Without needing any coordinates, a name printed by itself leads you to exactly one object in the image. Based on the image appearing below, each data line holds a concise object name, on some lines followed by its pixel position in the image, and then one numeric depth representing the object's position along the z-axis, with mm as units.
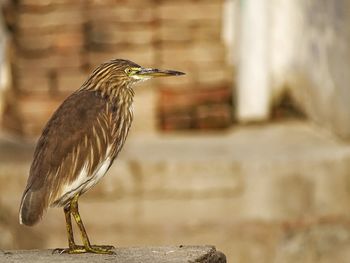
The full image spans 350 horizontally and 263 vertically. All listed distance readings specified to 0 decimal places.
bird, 11648
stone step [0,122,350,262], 19391
